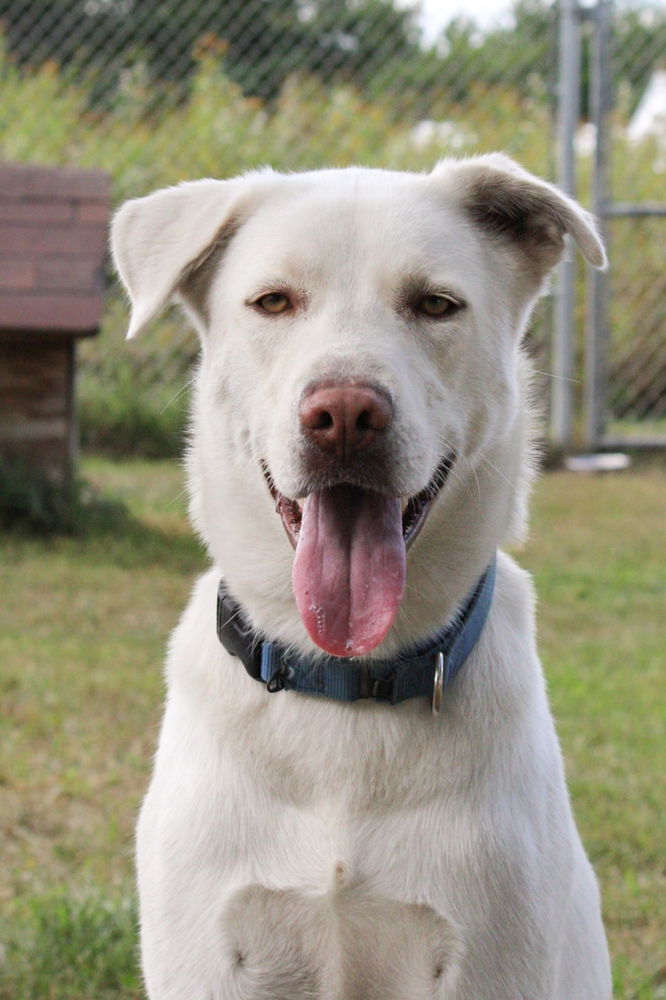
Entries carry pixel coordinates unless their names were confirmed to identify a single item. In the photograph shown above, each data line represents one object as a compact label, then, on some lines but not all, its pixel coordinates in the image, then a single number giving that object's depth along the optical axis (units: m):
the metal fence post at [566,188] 8.87
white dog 2.00
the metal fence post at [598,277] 8.89
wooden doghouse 6.34
